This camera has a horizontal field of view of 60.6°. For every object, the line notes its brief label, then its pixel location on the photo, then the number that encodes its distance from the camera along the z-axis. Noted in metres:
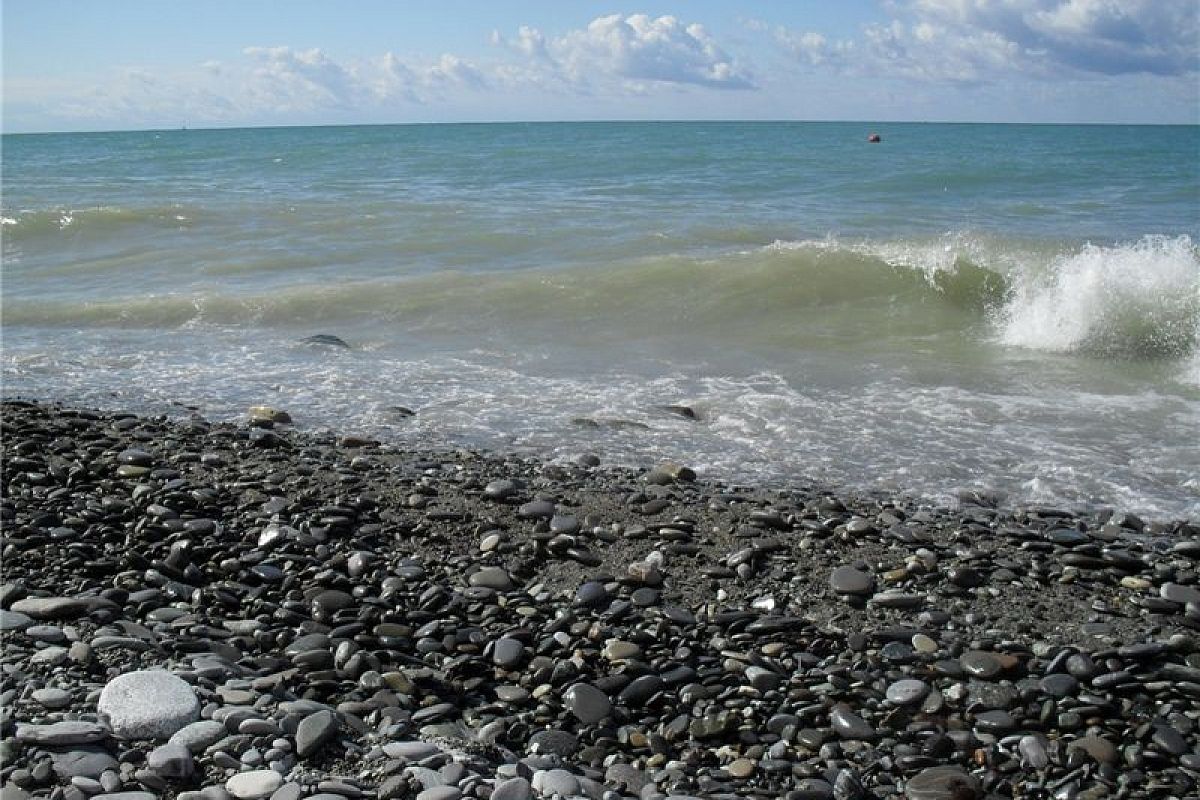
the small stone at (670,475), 6.44
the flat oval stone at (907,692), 3.95
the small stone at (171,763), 3.14
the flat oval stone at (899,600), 4.71
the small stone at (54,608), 4.29
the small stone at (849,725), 3.75
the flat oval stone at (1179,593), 4.77
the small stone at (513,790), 3.16
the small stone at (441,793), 3.09
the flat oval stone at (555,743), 3.68
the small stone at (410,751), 3.38
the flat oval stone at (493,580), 4.91
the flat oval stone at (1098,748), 3.61
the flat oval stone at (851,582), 4.83
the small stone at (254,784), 3.06
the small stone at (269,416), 7.81
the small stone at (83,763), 3.10
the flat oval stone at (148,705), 3.36
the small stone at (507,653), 4.23
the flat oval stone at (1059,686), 3.98
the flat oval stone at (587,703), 3.88
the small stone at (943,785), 3.42
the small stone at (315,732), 3.33
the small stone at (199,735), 3.29
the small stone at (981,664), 4.12
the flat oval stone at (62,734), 3.22
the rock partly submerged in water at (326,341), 10.72
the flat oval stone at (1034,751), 3.59
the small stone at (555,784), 3.29
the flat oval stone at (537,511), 5.71
